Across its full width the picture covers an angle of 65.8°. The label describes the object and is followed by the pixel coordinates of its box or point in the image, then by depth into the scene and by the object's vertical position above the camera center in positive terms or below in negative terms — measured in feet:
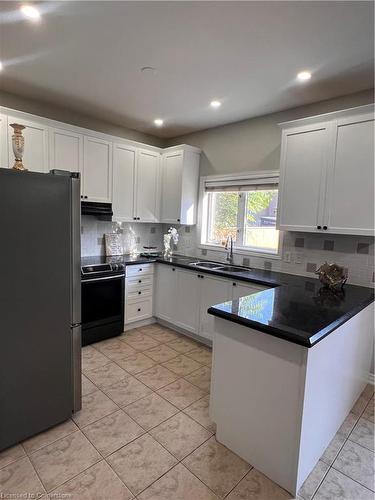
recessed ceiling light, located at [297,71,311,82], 7.75 +4.23
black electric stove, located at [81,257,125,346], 10.23 -2.74
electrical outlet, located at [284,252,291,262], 10.37 -0.92
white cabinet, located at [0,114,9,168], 9.01 +2.49
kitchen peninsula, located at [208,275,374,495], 4.86 -2.73
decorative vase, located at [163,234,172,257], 13.82 -0.81
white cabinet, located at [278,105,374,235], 7.75 +1.68
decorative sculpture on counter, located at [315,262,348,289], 8.07 -1.22
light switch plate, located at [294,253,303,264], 10.09 -0.94
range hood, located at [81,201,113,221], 10.81 +0.58
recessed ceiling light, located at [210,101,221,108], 9.97 +4.35
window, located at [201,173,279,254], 11.10 +0.70
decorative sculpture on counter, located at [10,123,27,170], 6.11 +1.69
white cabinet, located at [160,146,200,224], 12.75 +1.95
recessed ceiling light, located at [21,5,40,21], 5.71 +4.25
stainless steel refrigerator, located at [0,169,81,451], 5.51 -1.60
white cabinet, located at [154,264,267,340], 9.94 -2.54
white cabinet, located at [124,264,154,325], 11.69 -2.73
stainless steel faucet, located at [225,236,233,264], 11.96 -0.82
